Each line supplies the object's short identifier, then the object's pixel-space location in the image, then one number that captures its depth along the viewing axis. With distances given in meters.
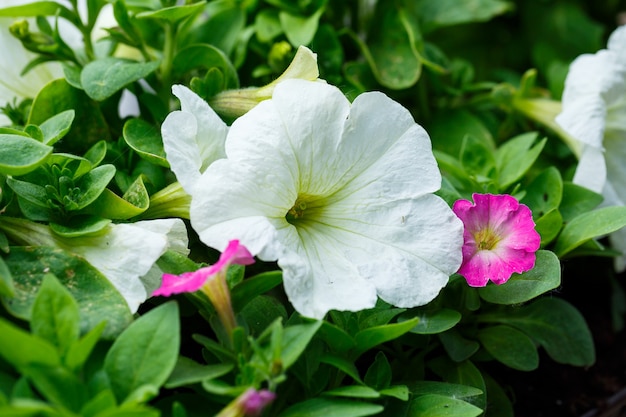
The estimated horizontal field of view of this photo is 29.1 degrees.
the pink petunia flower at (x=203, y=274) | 0.34
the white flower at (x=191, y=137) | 0.36
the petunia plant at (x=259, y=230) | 0.34
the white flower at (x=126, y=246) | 0.36
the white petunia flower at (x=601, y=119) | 0.45
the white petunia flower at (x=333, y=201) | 0.36
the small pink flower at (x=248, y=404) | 0.32
